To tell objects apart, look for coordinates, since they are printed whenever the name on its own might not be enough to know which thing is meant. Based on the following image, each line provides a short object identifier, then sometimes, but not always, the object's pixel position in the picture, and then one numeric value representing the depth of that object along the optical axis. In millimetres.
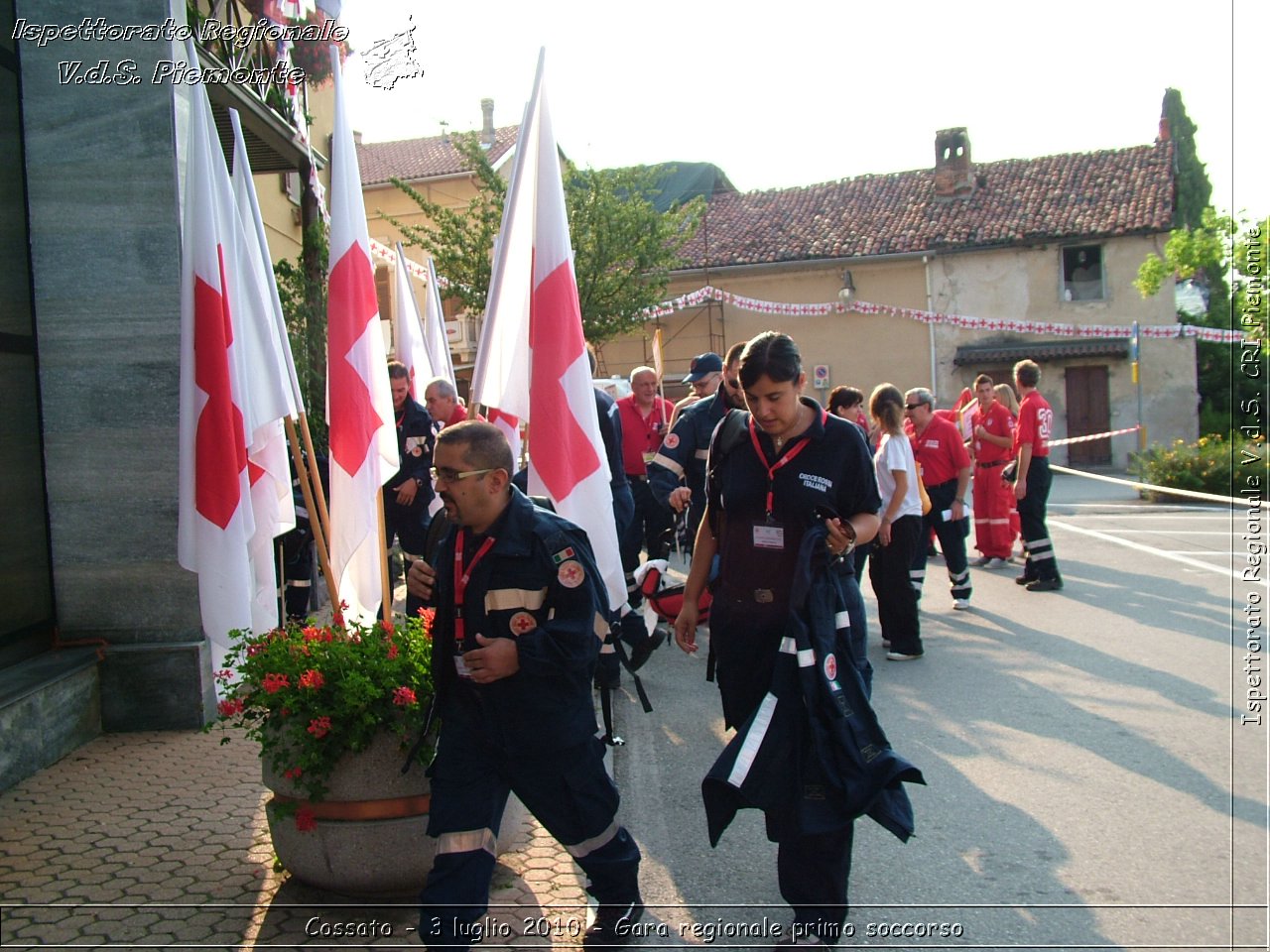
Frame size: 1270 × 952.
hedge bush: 22375
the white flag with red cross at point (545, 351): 5605
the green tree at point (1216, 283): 21125
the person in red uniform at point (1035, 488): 11305
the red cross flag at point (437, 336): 14078
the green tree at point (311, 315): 12391
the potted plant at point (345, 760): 4078
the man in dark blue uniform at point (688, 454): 7776
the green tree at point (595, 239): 31688
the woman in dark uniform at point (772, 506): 4145
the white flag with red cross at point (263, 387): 5879
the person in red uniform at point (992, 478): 12969
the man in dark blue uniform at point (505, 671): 3660
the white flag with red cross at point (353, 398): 5691
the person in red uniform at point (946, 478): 10430
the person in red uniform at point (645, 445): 10094
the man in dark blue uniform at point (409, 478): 8922
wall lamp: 38531
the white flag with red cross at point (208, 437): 5500
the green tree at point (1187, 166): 47406
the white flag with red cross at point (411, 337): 11570
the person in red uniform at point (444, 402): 8969
